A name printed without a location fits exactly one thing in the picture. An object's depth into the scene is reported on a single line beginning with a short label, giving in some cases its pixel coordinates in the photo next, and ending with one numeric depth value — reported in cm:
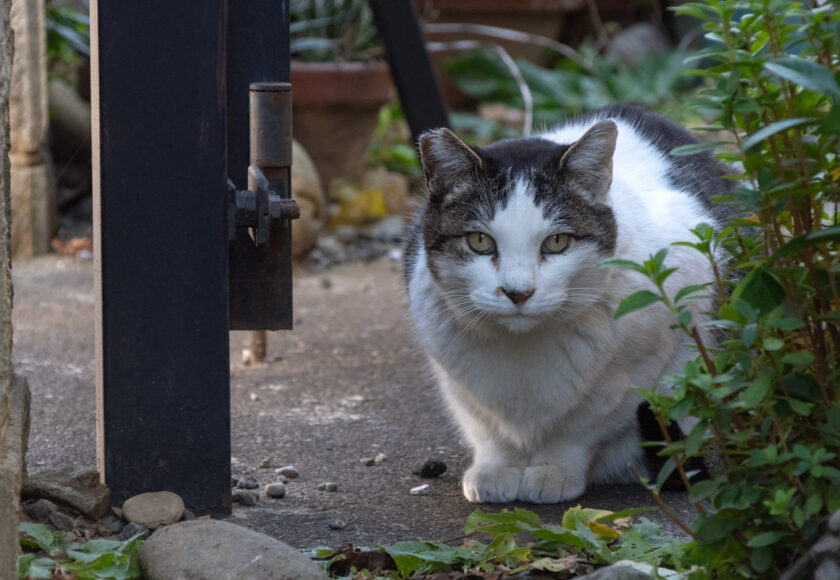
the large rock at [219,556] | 350
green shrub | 290
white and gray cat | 462
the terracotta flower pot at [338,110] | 1122
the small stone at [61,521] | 414
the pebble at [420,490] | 502
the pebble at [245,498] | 476
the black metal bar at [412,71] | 785
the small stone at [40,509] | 420
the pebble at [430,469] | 529
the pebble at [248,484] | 500
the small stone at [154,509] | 425
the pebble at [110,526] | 423
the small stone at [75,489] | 426
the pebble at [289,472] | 523
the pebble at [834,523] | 279
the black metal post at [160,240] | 428
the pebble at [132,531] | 417
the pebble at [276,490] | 491
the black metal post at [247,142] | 492
